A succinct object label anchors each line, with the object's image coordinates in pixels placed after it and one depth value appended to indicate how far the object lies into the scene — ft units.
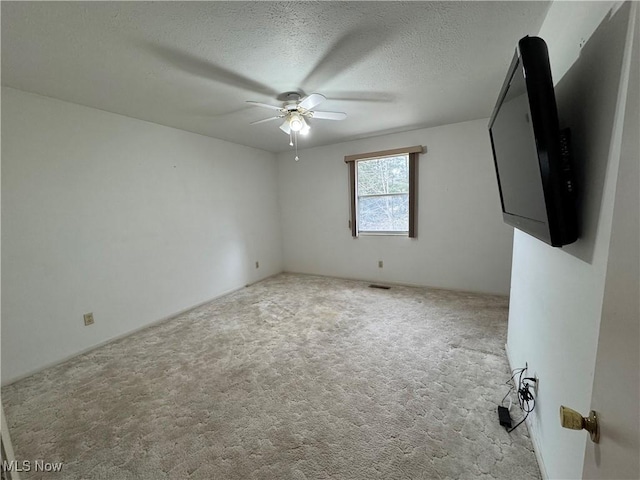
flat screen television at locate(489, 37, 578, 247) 2.64
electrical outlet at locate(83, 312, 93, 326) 8.07
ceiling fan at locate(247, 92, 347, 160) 7.21
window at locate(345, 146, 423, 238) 12.38
